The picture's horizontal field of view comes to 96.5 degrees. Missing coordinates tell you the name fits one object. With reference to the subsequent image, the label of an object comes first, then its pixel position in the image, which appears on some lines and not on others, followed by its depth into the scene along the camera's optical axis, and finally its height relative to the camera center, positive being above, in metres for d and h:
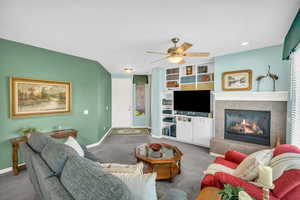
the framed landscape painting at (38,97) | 2.70 +0.01
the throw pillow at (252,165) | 1.45 -0.76
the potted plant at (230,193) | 0.87 -0.63
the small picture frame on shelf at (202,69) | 4.24 +0.93
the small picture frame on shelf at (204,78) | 4.18 +0.63
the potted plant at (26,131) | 2.64 -0.67
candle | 0.82 -0.49
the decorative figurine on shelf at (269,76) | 3.01 +0.49
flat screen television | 4.08 -0.10
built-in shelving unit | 4.12 -0.51
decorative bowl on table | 2.64 -1.00
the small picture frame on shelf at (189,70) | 4.51 +0.95
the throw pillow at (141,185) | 0.88 -0.60
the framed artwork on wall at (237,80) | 3.33 +0.46
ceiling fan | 2.35 +0.80
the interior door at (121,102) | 6.48 -0.22
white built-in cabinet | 4.04 -1.02
